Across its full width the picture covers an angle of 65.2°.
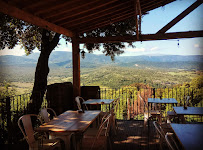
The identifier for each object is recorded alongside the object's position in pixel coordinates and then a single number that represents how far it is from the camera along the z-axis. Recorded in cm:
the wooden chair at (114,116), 385
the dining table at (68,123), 229
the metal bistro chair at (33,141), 231
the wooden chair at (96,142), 260
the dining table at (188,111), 309
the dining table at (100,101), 433
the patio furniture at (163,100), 414
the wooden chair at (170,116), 392
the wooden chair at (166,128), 292
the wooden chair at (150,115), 413
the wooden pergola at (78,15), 293
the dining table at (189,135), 165
